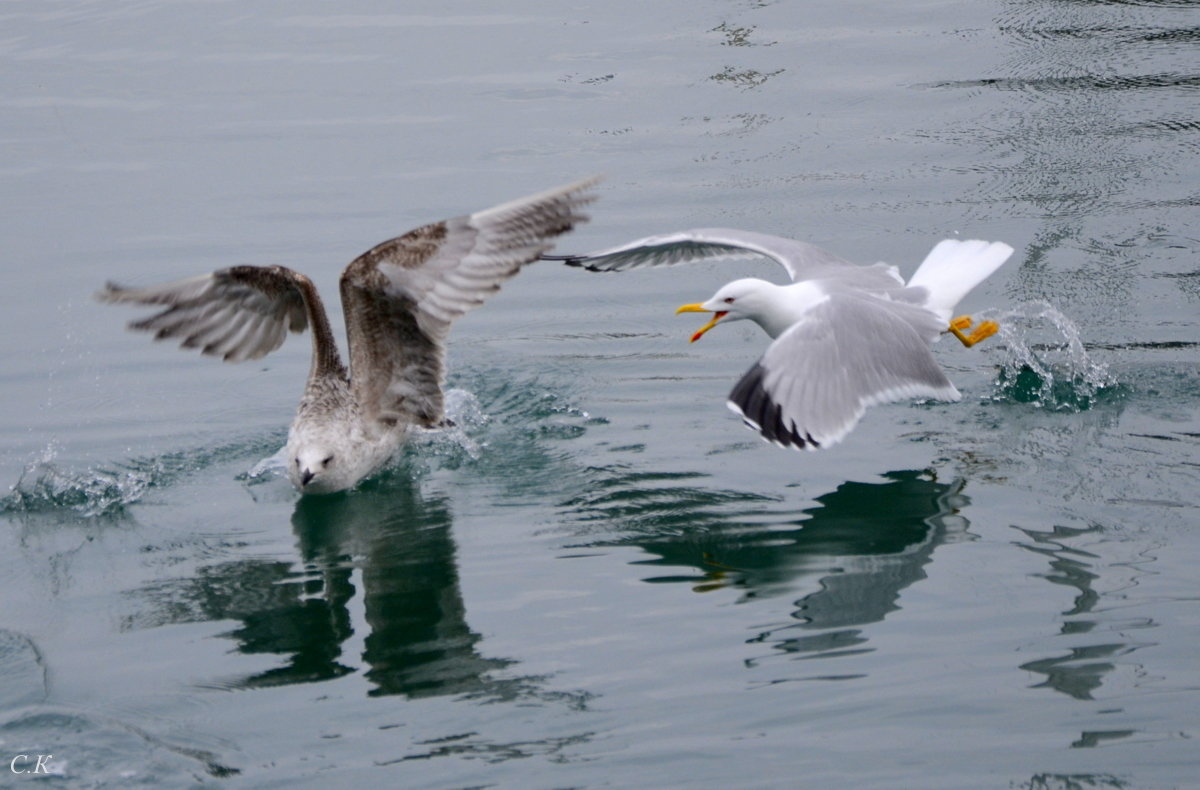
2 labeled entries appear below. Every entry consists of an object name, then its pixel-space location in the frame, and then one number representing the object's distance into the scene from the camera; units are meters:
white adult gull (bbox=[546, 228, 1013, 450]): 13.84
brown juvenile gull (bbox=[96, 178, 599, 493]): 14.66
